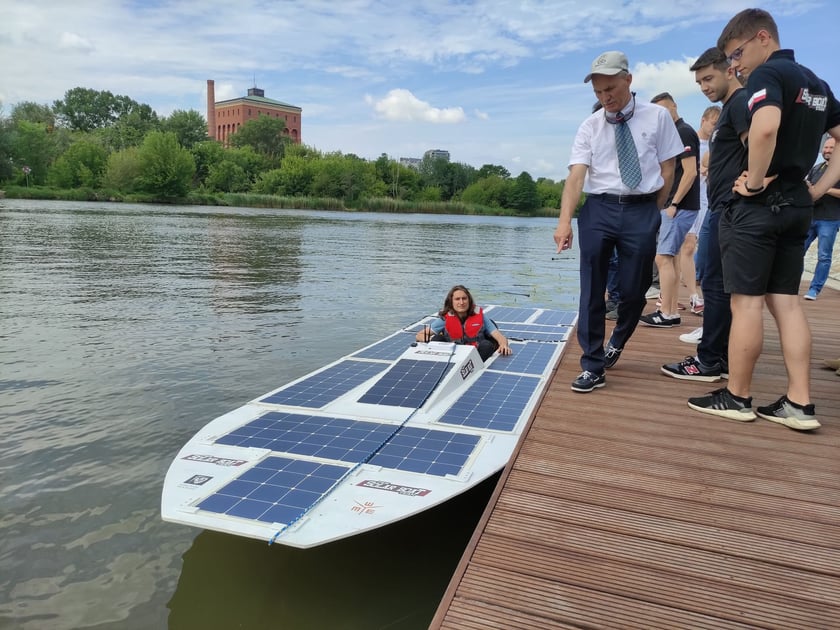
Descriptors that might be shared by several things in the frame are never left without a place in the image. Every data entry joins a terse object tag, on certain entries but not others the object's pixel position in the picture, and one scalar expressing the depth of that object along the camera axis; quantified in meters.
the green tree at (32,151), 77.00
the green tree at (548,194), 126.75
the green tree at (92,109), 122.69
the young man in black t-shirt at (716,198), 4.13
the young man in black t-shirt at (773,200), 3.46
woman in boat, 7.63
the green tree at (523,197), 116.12
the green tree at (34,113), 105.69
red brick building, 134.25
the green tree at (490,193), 117.25
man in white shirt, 4.38
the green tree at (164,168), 77.25
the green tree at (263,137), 114.31
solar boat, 3.62
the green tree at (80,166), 80.00
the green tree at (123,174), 78.44
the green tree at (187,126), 111.62
